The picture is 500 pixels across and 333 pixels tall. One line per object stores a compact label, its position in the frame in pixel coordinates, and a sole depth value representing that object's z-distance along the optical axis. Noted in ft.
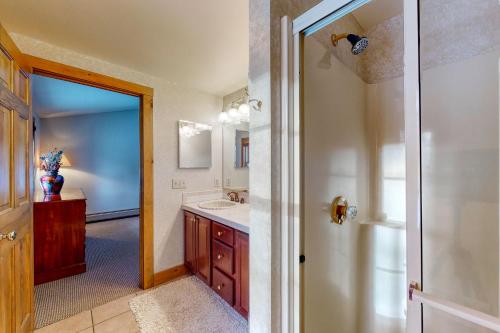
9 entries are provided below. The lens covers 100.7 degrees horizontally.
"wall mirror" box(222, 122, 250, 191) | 8.19
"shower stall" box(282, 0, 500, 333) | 2.87
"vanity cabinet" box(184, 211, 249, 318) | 5.49
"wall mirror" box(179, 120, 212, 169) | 8.22
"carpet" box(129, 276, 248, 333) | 5.50
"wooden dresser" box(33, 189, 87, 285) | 7.45
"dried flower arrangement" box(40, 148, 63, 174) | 8.59
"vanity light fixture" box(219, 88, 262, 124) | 8.05
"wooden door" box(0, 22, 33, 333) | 3.79
